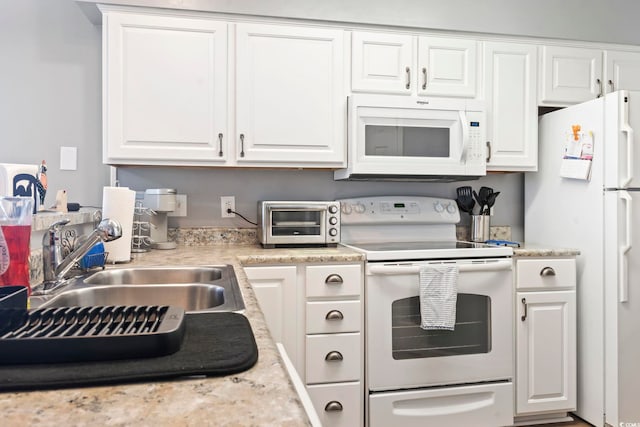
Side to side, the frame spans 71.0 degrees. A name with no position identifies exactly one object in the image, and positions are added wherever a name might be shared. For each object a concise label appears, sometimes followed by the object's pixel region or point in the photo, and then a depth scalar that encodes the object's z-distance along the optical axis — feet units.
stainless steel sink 3.73
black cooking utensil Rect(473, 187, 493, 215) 8.59
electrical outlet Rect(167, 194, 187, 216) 7.97
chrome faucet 4.10
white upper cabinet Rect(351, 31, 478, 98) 7.73
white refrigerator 6.92
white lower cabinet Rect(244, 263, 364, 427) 6.57
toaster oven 7.42
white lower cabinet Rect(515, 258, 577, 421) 7.35
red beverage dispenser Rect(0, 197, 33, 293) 3.14
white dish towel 6.61
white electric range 6.70
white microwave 7.55
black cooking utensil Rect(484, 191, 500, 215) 8.58
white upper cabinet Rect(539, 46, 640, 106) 8.36
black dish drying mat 1.88
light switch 7.72
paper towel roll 5.69
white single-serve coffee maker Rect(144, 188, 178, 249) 7.16
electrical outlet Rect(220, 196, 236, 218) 8.28
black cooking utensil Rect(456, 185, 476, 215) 8.78
